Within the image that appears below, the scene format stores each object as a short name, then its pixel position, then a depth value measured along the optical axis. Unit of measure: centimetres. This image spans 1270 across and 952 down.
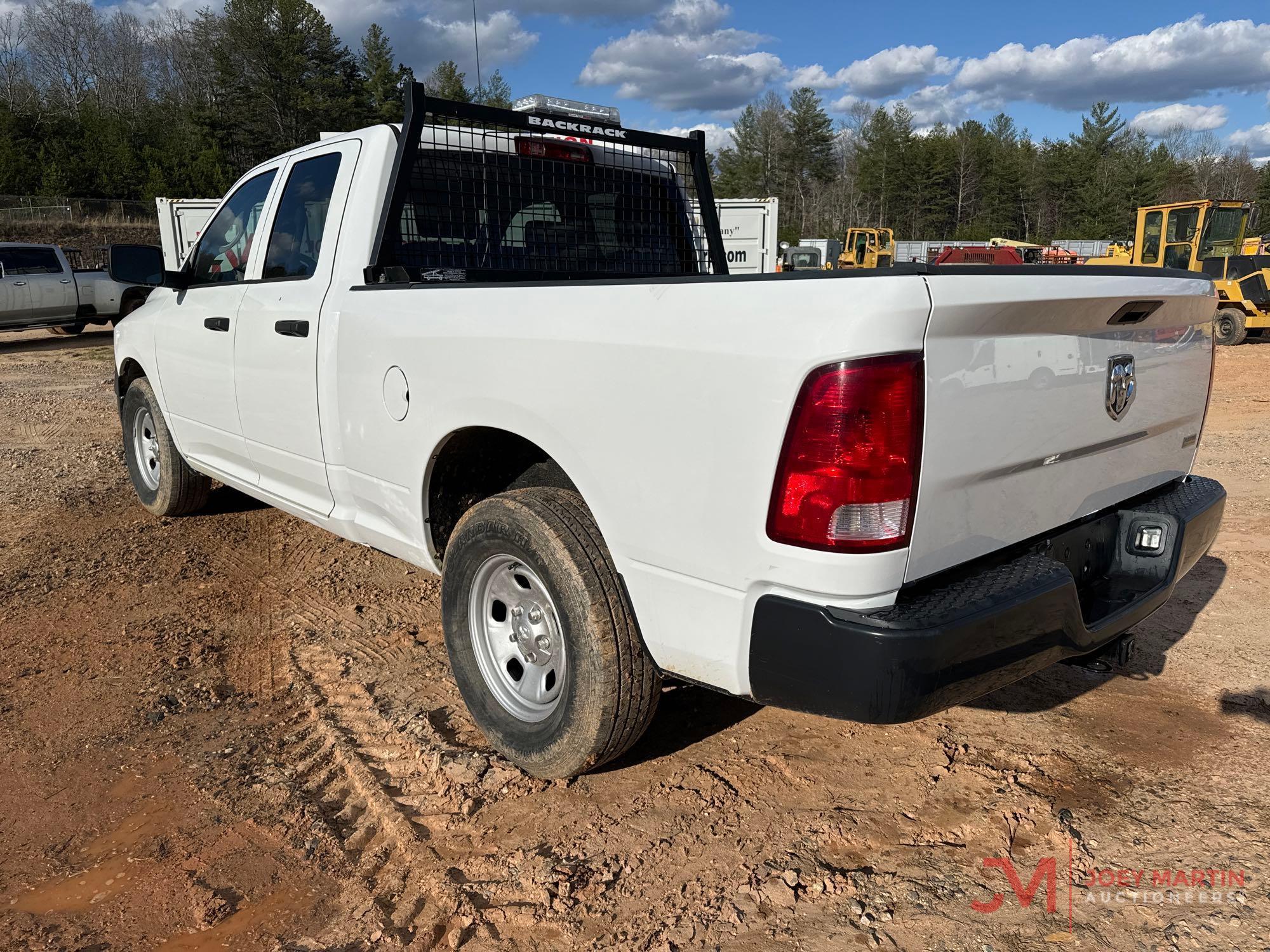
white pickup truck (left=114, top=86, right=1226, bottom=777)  206
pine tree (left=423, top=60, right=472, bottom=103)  5391
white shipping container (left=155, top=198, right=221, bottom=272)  1470
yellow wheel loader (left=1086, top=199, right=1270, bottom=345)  1681
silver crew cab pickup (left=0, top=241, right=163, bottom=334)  1733
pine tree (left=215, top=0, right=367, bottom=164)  5256
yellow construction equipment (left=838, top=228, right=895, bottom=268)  3597
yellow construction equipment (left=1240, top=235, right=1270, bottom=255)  1997
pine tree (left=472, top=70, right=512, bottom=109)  6073
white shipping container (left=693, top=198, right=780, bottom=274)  1333
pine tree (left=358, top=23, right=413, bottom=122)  5409
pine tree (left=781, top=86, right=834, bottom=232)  7994
